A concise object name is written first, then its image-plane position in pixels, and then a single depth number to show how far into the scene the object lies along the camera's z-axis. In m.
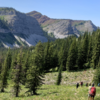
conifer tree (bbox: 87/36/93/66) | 57.21
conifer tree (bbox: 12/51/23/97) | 26.88
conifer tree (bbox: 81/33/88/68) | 58.91
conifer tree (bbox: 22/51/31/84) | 51.79
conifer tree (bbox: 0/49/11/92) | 37.77
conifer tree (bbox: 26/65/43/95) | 24.39
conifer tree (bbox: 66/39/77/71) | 57.25
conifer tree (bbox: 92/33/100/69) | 50.40
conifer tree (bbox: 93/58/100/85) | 31.79
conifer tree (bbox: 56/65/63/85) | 38.82
